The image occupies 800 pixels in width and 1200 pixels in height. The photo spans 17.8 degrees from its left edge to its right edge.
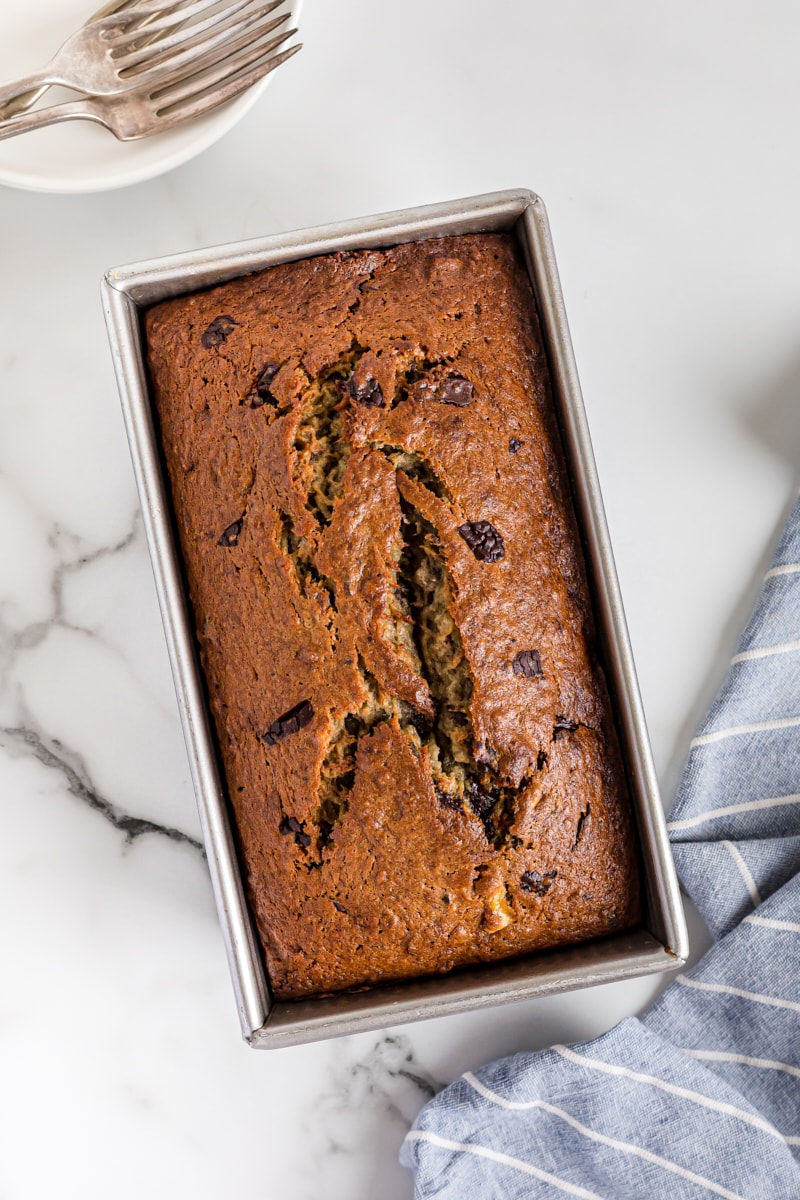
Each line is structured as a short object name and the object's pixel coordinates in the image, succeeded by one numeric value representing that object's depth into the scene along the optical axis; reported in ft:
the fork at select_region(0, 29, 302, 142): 2.65
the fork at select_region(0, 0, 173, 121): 2.70
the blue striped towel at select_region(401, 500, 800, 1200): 2.72
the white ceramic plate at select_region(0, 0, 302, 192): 2.69
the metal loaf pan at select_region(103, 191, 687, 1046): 2.51
